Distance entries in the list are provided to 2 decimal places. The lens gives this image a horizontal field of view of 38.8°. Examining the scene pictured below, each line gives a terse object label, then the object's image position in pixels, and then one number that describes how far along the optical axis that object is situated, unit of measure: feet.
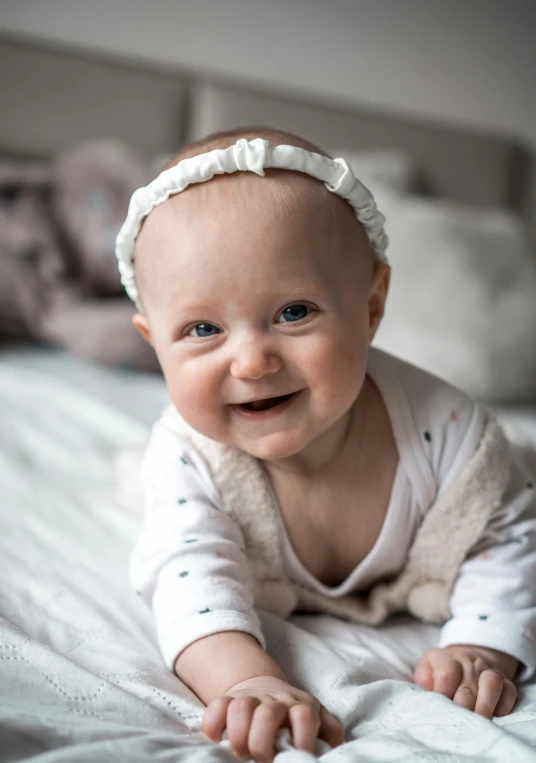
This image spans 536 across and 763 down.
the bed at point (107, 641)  1.87
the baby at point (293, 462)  2.30
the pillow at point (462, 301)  5.70
